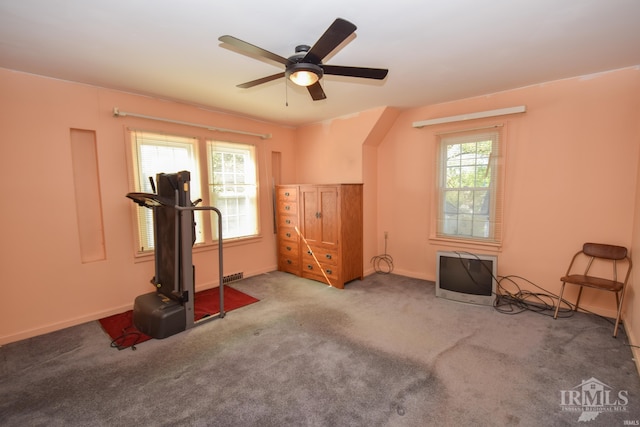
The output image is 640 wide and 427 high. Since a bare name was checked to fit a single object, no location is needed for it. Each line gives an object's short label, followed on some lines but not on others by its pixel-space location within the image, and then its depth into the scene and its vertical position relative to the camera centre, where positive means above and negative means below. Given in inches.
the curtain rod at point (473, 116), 127.6 +35.9
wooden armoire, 156.8 -23.7
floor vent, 167.3 -51.1
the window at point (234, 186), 160.6 +4.1
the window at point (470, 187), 140.0 +0.9
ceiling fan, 62.4 +34.1
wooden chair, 106.3 -34.0
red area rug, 105.6 -53.9
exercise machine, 106.5 -29.3
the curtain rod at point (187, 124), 123.7 +36.0
